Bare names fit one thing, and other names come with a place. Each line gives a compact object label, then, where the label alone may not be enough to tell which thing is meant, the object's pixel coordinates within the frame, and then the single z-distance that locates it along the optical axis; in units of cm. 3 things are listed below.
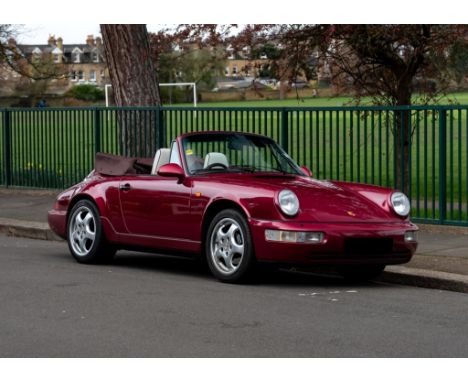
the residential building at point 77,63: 8900
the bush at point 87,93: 9800
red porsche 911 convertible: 1037
